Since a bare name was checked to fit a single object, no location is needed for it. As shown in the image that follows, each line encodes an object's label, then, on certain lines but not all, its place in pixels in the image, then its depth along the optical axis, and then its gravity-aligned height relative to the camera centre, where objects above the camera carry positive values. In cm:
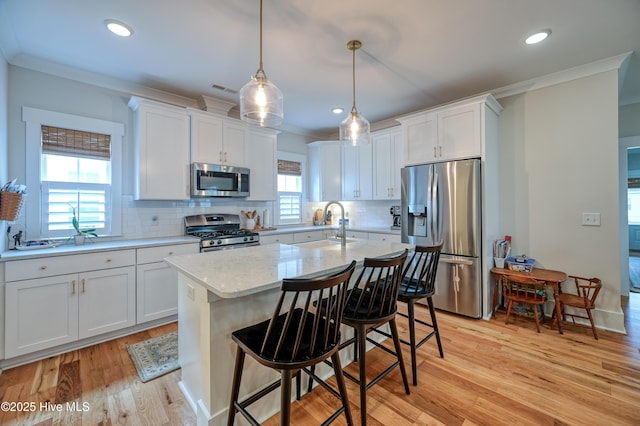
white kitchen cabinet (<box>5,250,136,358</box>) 222 -76
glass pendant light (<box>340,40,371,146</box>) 249 +78
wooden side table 278 -67
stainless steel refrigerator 305 -14
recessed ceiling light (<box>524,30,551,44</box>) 229 +150
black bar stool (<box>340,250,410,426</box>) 157 -63
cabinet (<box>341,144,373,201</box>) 458 +69
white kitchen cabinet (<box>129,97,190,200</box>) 308 +73
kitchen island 145 -58
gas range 327 -25
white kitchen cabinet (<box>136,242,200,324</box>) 283 -75
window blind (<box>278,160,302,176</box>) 483 +81
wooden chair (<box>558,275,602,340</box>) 266 -87
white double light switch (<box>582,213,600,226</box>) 287 -7
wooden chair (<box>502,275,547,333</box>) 285 -85
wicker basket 215 +7
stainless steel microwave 343 +43
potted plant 278 -20
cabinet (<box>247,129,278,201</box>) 405 +75
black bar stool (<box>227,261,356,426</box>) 118 -63
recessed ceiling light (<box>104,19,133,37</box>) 214 +148
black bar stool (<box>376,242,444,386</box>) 203 -61
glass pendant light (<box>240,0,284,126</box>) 184 +77
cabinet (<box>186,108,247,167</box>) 344 +98
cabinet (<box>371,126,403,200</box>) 419 +79
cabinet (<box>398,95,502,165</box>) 306 +98
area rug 216 -124
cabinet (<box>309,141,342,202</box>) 493 +76
